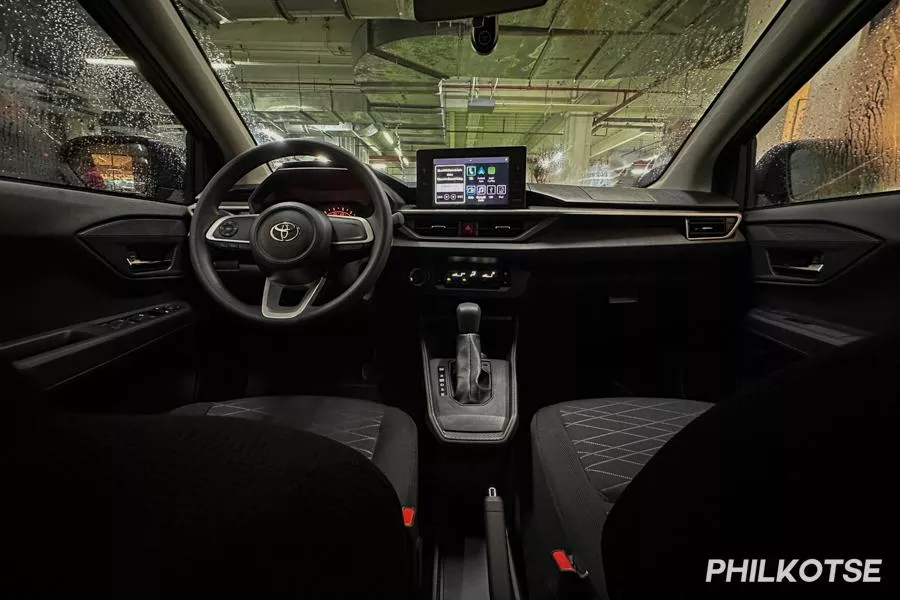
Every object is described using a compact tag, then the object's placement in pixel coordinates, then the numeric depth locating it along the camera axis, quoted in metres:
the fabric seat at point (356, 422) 1.05
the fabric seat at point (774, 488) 0.27
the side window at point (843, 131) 1.34
